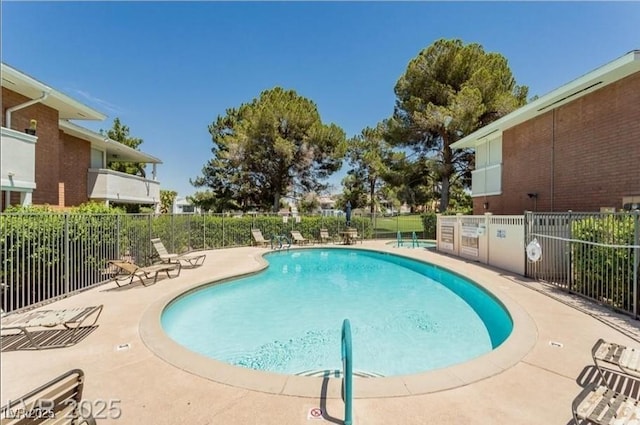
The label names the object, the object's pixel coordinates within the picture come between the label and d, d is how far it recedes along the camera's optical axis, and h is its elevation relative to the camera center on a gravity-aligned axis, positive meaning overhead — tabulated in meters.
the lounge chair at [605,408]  2.21 -1.55
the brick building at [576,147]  8.46 +2.32
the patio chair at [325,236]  18.62 -1.58
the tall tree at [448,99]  19.17 +7.61
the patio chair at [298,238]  17.86 -1.62
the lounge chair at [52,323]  4.17 -1.64
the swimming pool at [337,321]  5.07 -2.47
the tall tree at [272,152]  22.61 +4.67
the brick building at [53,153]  8.36 +2.12
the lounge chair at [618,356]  3.09 -1.58
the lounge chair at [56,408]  1.85 -1.31
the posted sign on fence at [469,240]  11.75 -1.14
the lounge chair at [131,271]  7.45 -1.64
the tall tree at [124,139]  28.90 +7.64
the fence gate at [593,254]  5.41 -0.90
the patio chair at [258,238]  16.67 -1.51
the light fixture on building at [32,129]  9.00 +2.50
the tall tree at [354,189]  34.31 +2.69
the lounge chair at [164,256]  9.96 -1.51
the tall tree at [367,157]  31.94 +6.01
